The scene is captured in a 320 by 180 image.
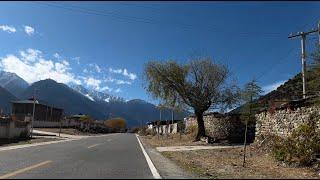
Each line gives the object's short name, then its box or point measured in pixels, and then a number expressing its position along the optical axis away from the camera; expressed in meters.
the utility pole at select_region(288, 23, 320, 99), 17.68
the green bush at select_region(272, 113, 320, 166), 9.08
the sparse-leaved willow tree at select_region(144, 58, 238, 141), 22.32
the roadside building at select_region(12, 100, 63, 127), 60.43
